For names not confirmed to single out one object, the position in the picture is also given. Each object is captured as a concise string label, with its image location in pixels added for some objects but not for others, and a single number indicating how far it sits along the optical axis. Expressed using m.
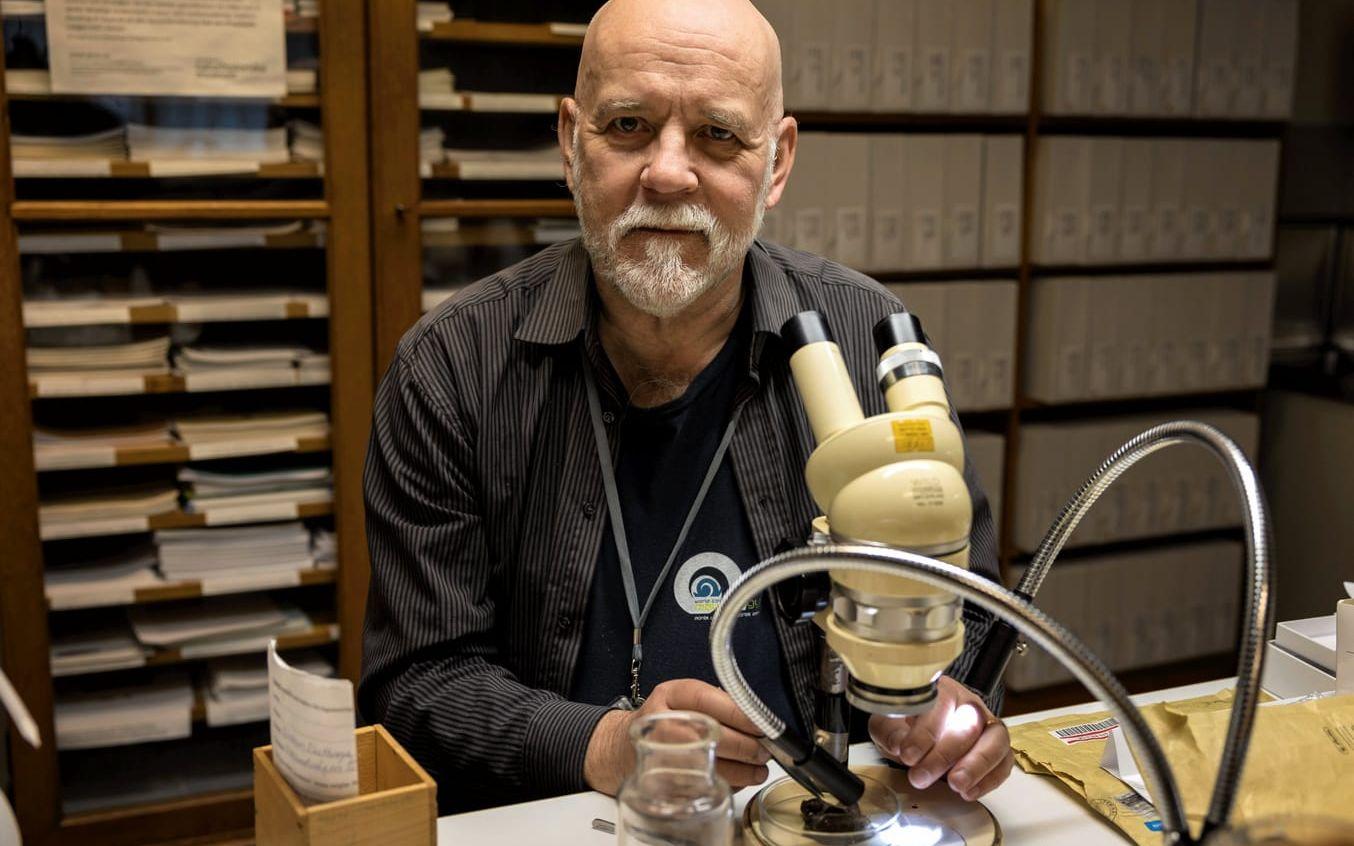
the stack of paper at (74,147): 2.35
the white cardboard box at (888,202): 2.95
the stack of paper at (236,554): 2.56
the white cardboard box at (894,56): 2.90
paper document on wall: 2.34
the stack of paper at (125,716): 2.54
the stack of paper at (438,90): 2.57
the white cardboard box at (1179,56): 3.16
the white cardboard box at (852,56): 2.86
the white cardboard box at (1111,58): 3.10
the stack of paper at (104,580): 2.47
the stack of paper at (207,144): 2.45
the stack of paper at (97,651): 2.51
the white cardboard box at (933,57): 2.94
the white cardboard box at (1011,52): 3.00
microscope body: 0.83
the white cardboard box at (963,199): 3.04
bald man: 1.42
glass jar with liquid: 0.82
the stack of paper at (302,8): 2.47
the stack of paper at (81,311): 2.41
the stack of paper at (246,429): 2.57
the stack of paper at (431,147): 2.60
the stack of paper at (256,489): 2.57
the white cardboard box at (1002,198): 3.07
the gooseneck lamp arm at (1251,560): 0.79
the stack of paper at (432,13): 2.53
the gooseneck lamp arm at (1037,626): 0.76
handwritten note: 0.87
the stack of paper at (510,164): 2.64
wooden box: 0.87
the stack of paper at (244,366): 2.54
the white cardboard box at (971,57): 2.97
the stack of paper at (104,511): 2.46
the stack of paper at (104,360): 2.43
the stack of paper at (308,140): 2.54
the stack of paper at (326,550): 2.68
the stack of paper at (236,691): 2.62
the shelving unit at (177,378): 2.38
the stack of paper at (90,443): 2.43
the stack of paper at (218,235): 2.47
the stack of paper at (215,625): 2.58
